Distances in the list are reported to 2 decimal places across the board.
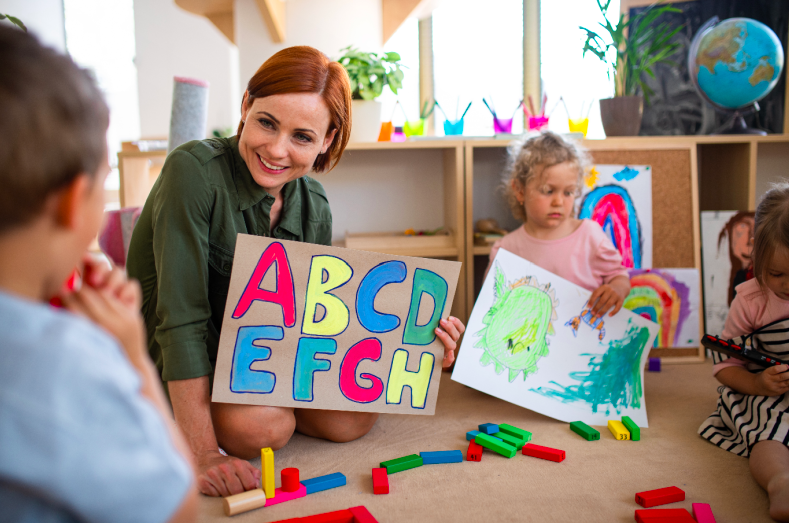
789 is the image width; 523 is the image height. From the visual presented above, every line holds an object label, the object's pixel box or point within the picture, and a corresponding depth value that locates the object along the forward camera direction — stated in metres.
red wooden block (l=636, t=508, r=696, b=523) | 0.88
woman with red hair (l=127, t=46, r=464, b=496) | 0.99
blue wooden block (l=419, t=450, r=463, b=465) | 1.11
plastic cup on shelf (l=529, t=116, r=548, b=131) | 2.04
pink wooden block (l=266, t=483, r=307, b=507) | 0.95
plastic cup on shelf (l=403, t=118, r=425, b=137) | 2.06
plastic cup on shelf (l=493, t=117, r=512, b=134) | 1.96
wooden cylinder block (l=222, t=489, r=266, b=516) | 0.91
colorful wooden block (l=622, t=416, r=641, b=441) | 1.22
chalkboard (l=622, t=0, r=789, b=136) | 2.10
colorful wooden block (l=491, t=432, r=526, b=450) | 1.17
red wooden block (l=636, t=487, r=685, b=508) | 0.94
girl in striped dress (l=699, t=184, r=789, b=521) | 1.04
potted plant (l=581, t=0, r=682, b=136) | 1.88
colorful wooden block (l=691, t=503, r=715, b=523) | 0.88
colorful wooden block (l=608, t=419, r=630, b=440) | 1.22
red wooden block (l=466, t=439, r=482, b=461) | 1.12
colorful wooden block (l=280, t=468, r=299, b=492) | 0.98
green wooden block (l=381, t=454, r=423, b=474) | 1.07
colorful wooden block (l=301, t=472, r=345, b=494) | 0.99
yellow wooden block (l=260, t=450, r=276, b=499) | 0.96
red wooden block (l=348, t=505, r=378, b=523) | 0.86
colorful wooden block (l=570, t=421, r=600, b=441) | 1.22
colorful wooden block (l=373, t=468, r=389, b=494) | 0.98
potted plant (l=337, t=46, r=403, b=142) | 1.87
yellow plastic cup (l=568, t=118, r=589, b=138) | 2.00
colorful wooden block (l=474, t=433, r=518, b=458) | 1.13
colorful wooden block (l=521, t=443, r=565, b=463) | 1.12
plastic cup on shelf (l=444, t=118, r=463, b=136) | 2.04
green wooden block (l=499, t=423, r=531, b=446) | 1.21
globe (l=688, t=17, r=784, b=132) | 1.85
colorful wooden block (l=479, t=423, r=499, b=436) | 1.24
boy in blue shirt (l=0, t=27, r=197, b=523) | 0.38
